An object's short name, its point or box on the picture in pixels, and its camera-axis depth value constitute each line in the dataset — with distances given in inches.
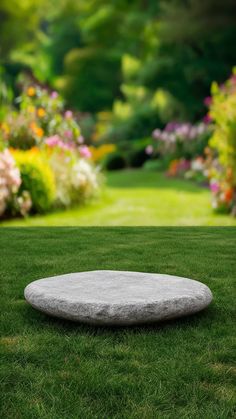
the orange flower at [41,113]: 370.4
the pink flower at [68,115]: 379.2
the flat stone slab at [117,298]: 113.9
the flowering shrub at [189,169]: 493.7
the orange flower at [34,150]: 338.0
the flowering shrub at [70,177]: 332.2
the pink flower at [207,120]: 534.9
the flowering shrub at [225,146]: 300.0
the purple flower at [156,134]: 617.5
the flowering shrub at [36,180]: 304.5
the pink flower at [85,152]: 377.4
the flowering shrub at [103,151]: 710.1
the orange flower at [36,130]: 356.5
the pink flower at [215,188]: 321.1
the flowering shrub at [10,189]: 286.7
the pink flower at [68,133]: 381.5
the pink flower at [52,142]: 353.1
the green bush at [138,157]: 716.7
